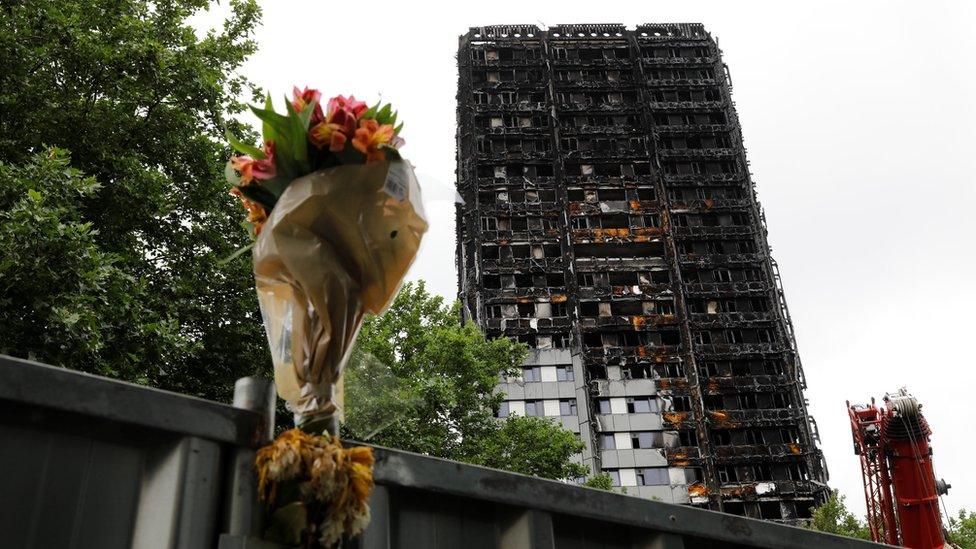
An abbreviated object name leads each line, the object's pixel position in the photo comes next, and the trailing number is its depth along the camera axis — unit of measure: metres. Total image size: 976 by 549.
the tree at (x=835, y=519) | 39.53
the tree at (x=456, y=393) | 20.19
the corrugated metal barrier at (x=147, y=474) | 2.88
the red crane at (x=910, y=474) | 14.37
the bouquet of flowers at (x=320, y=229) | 3.49
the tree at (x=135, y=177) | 9.87
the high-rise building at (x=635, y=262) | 53.31
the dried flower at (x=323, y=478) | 3.10
